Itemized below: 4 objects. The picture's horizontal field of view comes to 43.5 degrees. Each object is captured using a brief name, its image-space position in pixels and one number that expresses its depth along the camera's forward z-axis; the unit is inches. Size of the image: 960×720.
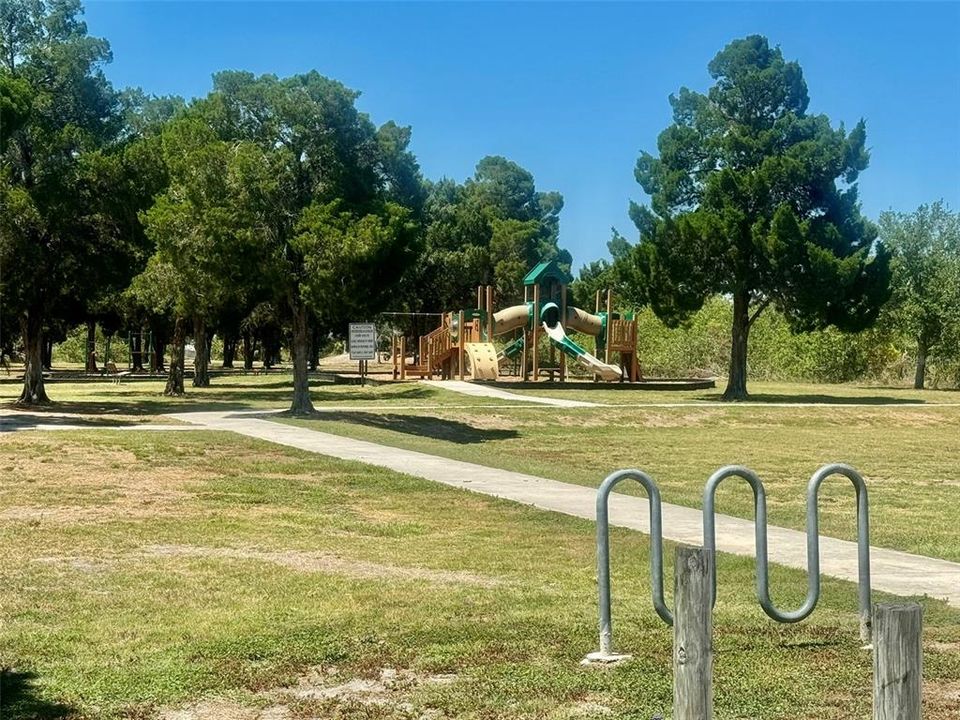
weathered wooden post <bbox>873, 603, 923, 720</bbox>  140.2
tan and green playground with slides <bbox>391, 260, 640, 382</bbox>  1796.3
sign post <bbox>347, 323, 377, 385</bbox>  1412.4
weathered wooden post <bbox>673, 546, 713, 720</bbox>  168.6
